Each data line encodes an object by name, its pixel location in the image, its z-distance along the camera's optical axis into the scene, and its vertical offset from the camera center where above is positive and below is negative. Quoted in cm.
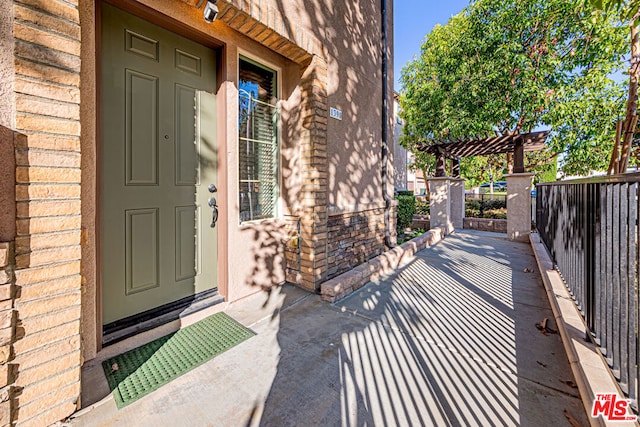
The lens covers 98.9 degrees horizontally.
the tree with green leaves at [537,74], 614 +317
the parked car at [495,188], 2216 +186
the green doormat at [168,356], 173 -109
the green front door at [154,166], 209 +36
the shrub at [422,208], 1033 +3
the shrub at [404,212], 724 -9
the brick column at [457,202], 814 +19
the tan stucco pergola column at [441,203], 734 +15
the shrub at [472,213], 912 -14
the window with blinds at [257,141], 296 +77
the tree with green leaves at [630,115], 397 +137
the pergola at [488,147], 630 +162
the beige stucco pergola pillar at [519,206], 633 +7
